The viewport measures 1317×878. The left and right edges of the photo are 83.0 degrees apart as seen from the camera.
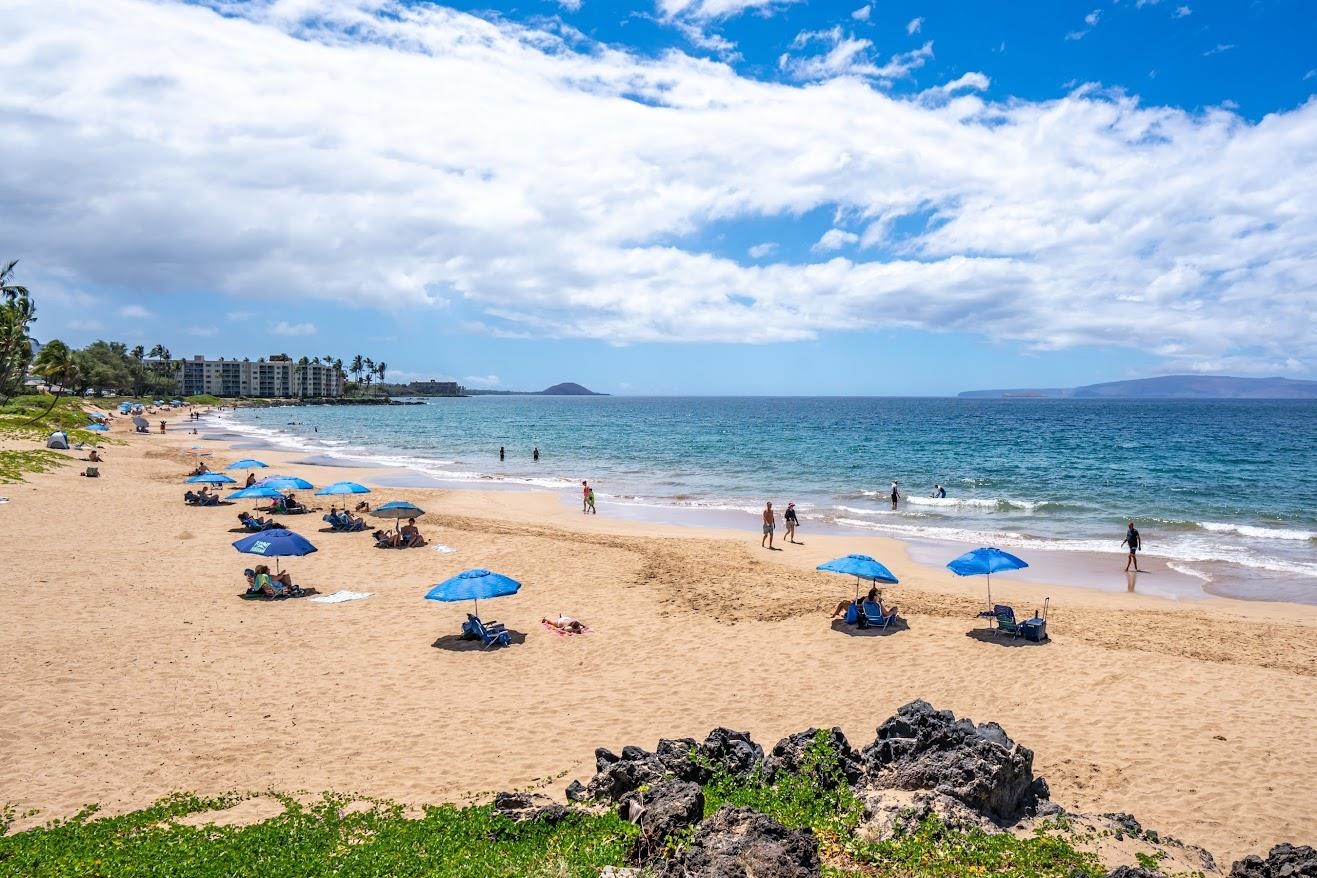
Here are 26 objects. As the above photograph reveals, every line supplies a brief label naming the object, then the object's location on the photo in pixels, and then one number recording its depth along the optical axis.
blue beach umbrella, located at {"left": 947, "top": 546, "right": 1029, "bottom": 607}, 16.75
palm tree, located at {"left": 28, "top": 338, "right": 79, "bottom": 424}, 70.31
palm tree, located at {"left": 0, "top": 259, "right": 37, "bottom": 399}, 57.93
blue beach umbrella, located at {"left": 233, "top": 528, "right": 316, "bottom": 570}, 18.54
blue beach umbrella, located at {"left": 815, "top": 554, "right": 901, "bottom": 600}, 16.72
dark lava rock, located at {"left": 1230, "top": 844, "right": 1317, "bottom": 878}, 6.43
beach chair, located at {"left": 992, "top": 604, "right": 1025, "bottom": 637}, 15.87
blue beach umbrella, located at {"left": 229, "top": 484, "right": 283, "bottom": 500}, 26.69
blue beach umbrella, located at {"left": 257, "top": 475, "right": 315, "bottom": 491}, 29.11
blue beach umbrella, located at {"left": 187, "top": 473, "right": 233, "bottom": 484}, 32.22
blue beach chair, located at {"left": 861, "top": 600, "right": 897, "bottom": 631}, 16.38
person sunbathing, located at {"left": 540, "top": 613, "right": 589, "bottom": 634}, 16.27
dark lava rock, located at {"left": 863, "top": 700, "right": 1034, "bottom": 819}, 7.95
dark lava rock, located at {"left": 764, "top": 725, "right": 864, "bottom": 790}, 8.70
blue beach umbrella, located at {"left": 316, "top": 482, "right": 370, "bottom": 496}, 27.81
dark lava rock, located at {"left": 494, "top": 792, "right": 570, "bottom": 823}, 8.00
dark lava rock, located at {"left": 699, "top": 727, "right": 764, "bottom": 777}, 8.84
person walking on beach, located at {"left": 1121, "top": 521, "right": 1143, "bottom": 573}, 23.95
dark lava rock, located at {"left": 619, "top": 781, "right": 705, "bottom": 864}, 6.81
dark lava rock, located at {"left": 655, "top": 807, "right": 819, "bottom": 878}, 6.09
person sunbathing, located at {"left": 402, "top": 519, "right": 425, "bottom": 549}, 24.67
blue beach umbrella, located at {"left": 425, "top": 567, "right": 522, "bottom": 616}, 15.30
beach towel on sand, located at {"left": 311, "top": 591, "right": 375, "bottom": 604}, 18.17
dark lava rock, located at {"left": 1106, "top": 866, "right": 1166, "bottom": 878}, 6.31
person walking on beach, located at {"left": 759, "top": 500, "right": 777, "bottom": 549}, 26.48
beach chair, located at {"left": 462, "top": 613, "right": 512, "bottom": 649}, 15.33
